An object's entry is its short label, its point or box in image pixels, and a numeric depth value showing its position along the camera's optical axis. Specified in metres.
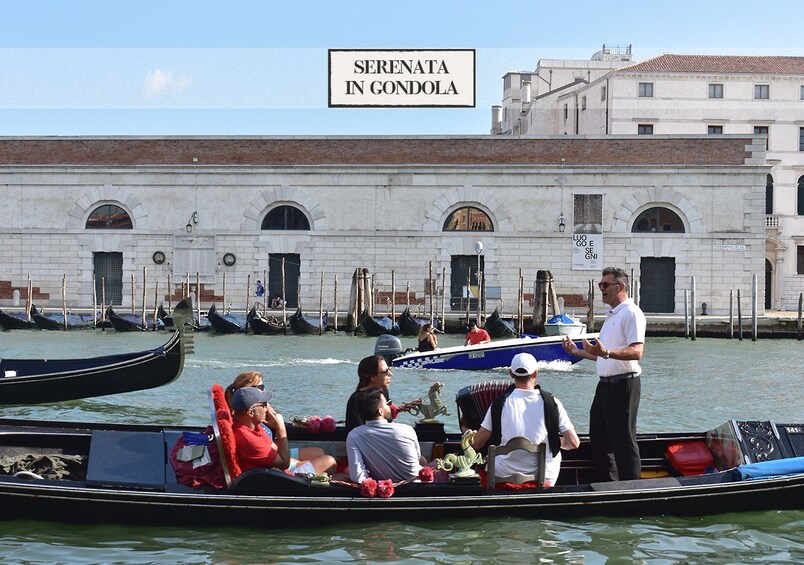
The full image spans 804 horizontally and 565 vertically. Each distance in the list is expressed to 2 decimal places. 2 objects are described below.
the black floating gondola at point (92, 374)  13.52
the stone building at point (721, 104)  44.41
